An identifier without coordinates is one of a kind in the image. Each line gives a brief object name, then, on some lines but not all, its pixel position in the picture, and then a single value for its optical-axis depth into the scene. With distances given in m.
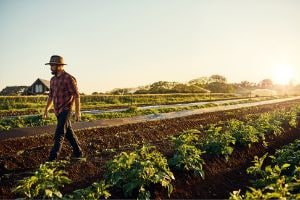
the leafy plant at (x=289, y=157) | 6.36
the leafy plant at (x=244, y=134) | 8.27
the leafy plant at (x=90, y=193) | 4.14
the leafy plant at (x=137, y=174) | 4.88
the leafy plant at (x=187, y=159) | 5.98
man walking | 6.83
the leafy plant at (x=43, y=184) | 4.26
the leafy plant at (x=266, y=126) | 9.43
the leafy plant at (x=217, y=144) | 7.15
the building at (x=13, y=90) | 56.16
